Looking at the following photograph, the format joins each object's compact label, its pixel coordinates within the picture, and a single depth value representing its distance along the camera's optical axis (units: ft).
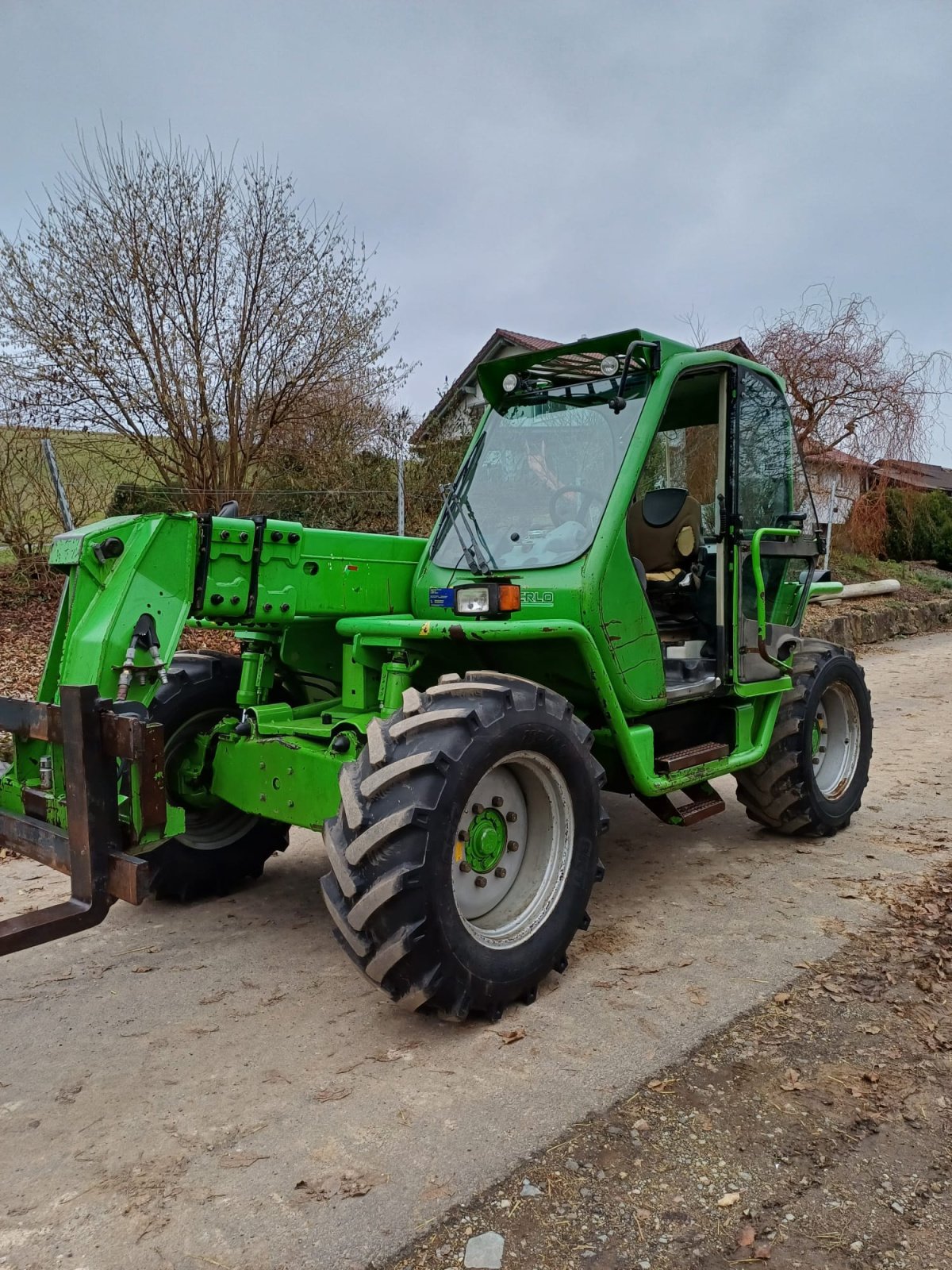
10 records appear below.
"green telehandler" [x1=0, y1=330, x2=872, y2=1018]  10.03
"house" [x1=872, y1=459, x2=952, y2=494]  64.74
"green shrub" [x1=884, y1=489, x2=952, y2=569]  73.81
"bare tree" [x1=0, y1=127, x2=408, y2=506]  33.86
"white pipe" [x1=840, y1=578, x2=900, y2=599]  54.39
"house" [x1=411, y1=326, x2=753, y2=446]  42.50
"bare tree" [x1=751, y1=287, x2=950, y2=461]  59.26
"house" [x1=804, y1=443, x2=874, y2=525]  61.11
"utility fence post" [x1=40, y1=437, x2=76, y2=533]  31.48
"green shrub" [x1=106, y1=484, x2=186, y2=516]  35.01
